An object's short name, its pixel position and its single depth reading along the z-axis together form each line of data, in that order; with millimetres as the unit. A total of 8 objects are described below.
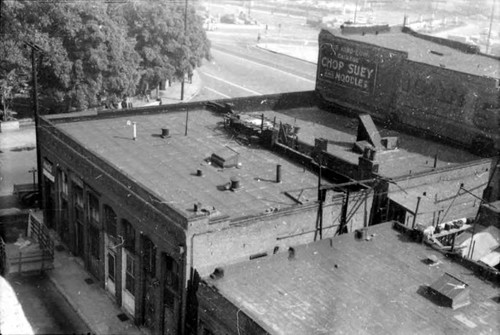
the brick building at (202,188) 25406
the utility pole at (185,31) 66194
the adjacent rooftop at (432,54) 38969
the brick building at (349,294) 20219
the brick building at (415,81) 37000
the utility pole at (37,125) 36625
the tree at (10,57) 49719
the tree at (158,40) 62031
